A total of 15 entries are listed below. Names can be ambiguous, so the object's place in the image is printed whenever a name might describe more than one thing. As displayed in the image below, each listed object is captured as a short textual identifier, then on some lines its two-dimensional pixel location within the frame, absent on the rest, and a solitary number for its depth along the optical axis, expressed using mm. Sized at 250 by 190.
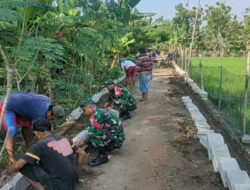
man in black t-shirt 2131
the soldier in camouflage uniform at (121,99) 4810
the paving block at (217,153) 3052
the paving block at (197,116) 4575
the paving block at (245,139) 4084
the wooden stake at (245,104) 4031
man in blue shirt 2689
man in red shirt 6265
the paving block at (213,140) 3330
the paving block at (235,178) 2486
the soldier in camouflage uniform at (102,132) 3328
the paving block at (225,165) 2747
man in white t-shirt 7633
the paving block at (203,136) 3693
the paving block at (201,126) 4123
